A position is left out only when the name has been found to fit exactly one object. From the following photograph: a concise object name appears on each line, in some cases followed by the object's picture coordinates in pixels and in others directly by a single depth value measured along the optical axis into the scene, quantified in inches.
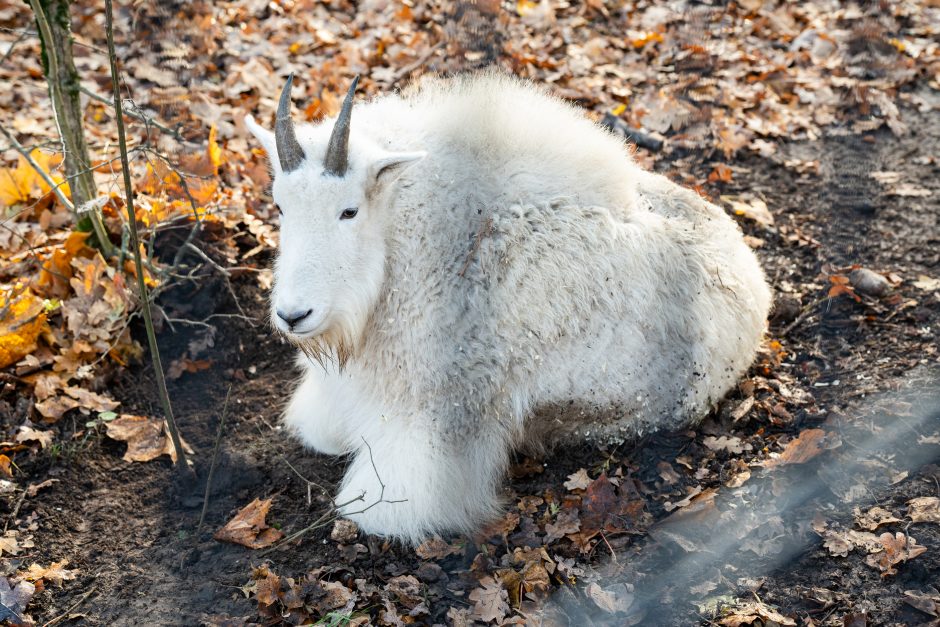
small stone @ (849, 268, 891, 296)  212.1
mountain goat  157.9
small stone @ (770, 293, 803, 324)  212.8
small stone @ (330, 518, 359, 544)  162.4
